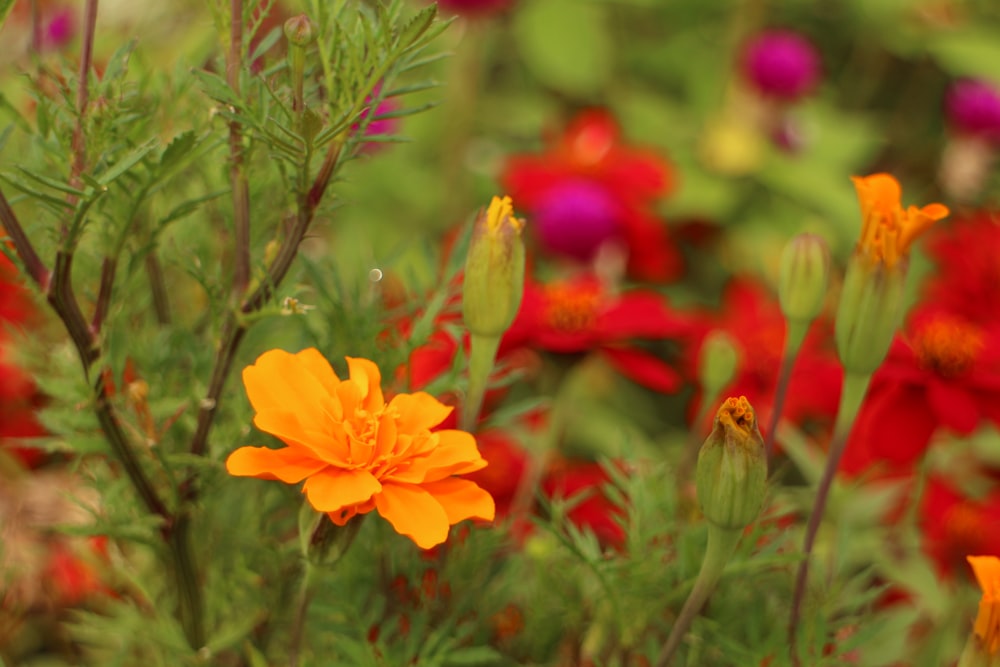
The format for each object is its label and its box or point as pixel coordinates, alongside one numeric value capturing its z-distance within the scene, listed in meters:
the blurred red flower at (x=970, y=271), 0.74
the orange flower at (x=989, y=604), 0.55
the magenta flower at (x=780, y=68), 1.09
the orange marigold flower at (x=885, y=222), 0.57
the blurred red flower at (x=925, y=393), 0.65
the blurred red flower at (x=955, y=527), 0.71
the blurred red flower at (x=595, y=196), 0.92
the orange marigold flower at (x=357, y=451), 0.54
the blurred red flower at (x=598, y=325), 0.68
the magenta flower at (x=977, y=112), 1.15
